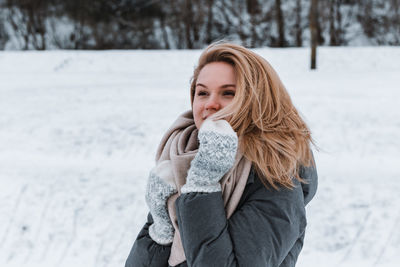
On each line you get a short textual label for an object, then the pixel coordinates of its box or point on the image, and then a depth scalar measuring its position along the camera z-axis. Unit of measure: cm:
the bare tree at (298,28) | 1953
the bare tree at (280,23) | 1905
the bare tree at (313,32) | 1235
